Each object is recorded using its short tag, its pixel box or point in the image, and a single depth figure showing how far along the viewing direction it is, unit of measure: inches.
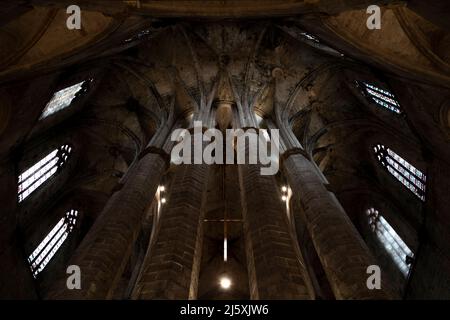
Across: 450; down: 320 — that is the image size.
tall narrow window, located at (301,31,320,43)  548.4
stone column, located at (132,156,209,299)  213.6
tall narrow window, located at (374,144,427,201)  464.1
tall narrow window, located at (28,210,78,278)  494.0
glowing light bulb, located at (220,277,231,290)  441.3
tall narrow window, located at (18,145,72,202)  461.1
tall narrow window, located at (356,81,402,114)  473.9
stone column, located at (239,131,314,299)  211.9
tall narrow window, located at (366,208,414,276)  506.0
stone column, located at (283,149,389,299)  236.5
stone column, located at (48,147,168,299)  240.8
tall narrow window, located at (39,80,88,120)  466.7
